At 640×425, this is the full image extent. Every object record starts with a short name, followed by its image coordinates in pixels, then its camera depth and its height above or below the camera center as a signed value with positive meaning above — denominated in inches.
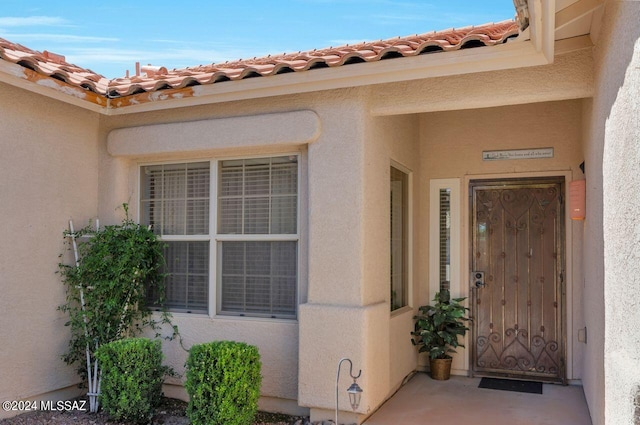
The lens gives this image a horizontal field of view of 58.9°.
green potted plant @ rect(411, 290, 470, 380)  305.0 -52.6
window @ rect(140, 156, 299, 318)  266.8 +1.5
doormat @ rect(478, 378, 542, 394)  288.4 -78.0
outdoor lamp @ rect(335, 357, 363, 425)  212.5 -64.5
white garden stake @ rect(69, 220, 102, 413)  262.8 -67.6
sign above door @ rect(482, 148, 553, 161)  306.7 +45.3
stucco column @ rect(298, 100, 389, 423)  235.6 -18.7
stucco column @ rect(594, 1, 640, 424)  120.5 +5.9
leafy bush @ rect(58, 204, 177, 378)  268.4 -24.1
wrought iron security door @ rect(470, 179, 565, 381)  306.2 -23.2
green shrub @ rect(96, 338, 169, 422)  236.8 -61.2
